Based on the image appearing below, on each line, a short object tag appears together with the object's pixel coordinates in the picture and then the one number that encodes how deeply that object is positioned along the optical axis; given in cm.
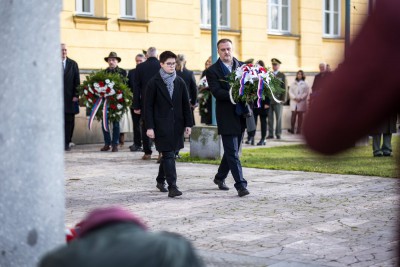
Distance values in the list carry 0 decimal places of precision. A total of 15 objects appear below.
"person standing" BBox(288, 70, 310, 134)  2277
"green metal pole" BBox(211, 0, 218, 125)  1551
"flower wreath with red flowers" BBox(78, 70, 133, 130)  1719
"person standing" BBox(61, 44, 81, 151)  1791
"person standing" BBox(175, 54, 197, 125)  1597
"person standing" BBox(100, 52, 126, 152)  1783
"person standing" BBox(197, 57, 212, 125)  1720
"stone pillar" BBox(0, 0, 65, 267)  429
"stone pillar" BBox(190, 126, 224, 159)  1551
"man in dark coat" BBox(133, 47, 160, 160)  1522
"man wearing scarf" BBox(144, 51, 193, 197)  1083
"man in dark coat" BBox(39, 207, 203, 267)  176
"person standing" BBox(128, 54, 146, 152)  1767
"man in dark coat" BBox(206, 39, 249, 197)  1067
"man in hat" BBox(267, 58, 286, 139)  2183
